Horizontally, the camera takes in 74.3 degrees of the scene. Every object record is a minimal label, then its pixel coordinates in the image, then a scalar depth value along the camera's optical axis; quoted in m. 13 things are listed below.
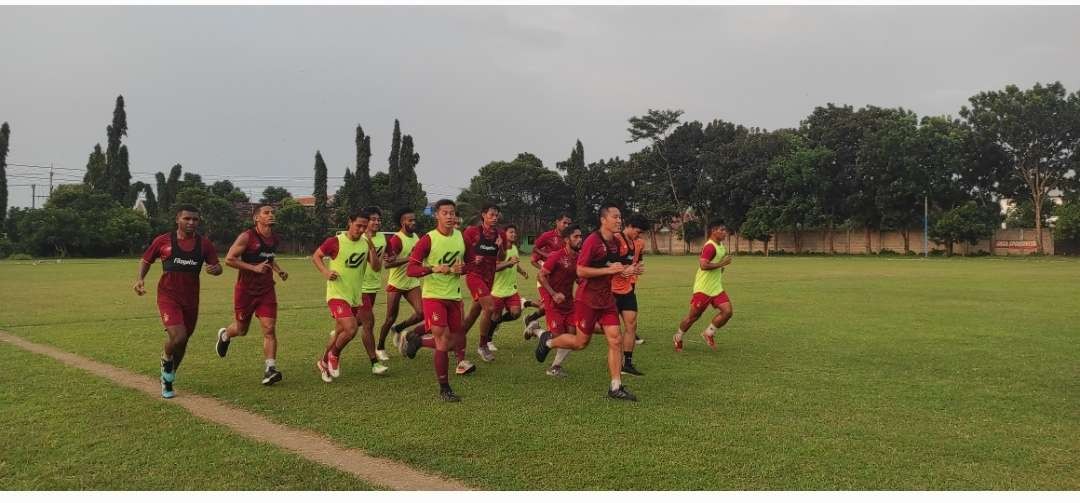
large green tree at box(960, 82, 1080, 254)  49.81
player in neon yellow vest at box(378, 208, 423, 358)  9.48
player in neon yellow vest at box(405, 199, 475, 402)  7.52
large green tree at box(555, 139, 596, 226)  73.44
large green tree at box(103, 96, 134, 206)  68.31
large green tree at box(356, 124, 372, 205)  68.06
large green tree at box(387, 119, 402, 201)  69.56
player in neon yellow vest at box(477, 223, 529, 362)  9.98
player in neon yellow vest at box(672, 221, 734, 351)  10.14
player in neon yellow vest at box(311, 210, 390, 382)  7.98
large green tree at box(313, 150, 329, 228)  68.62
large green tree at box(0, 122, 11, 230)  59.53
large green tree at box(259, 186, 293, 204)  84.56
